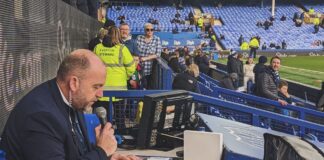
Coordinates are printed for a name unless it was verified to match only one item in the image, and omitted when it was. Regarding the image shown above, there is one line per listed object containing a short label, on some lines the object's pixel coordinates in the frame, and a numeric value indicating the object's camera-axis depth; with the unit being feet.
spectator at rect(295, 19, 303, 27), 174.81
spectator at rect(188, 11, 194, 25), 165.68
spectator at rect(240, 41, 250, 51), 141.18
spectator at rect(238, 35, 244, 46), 153.49
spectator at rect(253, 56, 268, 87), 29.24
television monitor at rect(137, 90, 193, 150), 15.60
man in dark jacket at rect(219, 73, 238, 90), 38.14
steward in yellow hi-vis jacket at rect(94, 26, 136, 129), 19.53
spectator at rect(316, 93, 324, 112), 31.69
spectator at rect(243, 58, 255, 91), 51.60
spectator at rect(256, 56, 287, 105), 28.07
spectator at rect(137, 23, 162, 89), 24.99
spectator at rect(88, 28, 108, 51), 23.99
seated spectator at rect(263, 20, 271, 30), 171.53
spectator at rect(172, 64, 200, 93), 25.76
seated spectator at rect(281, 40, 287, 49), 154.71
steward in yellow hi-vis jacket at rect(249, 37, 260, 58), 117.08
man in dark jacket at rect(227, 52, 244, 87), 53.31
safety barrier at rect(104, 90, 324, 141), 17.81
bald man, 7.25
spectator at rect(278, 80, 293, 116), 30.25
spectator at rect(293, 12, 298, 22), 178.14
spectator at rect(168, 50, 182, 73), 43.30
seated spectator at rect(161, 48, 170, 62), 52.44
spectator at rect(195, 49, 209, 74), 57.31
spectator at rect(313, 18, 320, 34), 169.58
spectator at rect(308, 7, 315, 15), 180.17
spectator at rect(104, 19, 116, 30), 26.39
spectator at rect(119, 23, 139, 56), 24.20
